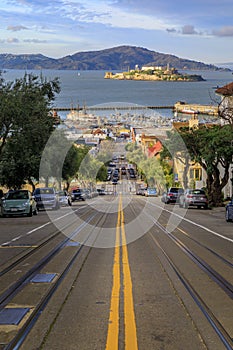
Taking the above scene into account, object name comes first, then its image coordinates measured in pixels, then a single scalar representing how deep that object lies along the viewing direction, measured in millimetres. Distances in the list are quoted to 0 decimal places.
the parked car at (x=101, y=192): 93781
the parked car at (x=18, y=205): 32906
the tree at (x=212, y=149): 42156
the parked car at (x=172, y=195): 52938
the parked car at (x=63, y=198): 48697
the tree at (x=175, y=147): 56788
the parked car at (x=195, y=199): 45031
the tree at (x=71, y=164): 64438
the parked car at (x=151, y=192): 82281
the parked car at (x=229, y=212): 29541
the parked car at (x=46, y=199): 41906
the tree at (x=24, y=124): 36269
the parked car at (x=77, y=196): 66544
